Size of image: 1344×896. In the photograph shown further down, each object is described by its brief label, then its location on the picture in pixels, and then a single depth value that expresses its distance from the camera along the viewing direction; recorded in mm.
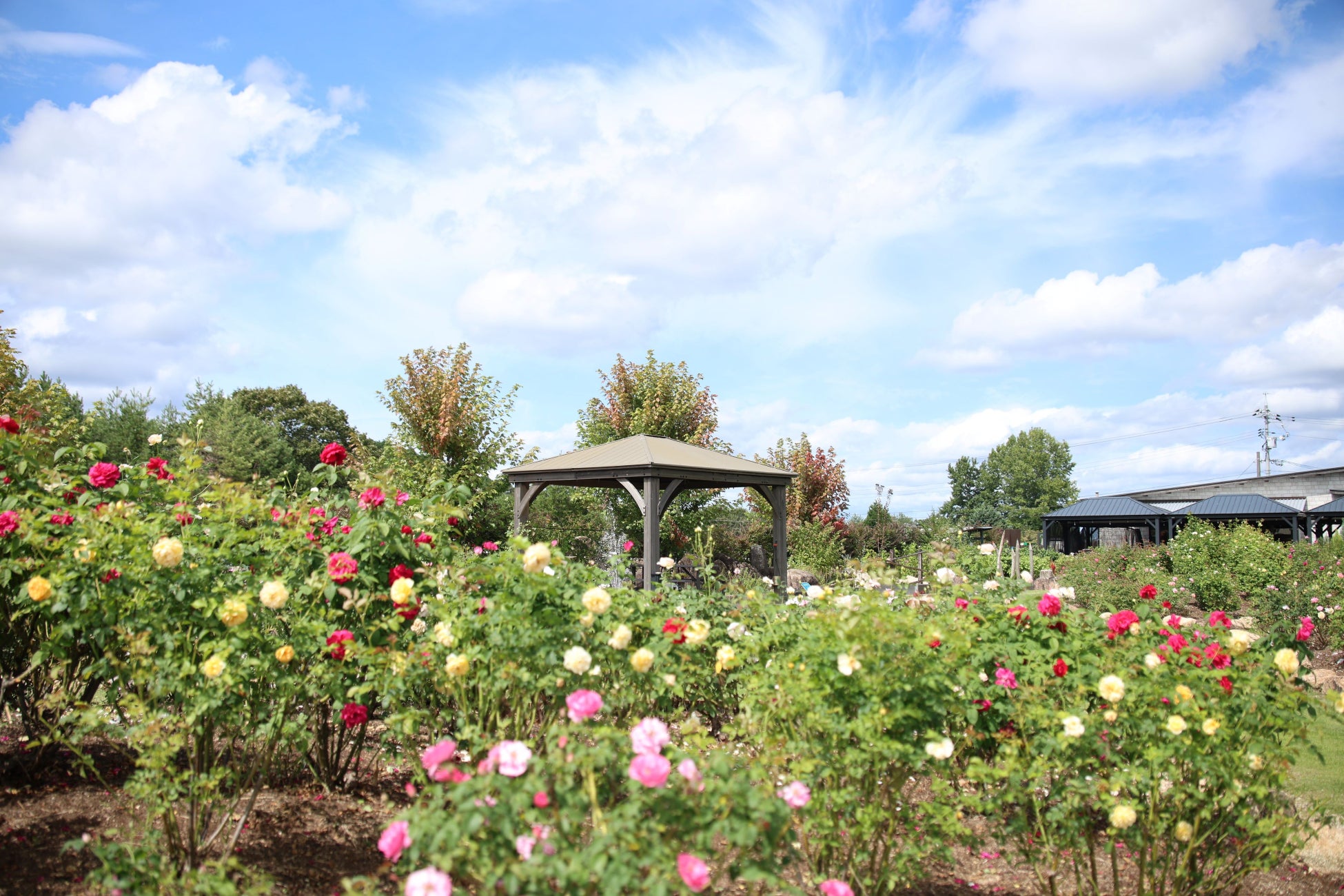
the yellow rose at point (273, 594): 2363
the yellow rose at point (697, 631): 2432
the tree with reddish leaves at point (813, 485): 17500
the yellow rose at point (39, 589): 2383
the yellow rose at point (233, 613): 2326
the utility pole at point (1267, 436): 39969
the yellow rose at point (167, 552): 2379
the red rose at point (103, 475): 2912
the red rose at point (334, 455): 3086
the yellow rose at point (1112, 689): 2232
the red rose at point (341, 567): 2600
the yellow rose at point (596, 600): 2201
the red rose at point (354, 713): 2607
